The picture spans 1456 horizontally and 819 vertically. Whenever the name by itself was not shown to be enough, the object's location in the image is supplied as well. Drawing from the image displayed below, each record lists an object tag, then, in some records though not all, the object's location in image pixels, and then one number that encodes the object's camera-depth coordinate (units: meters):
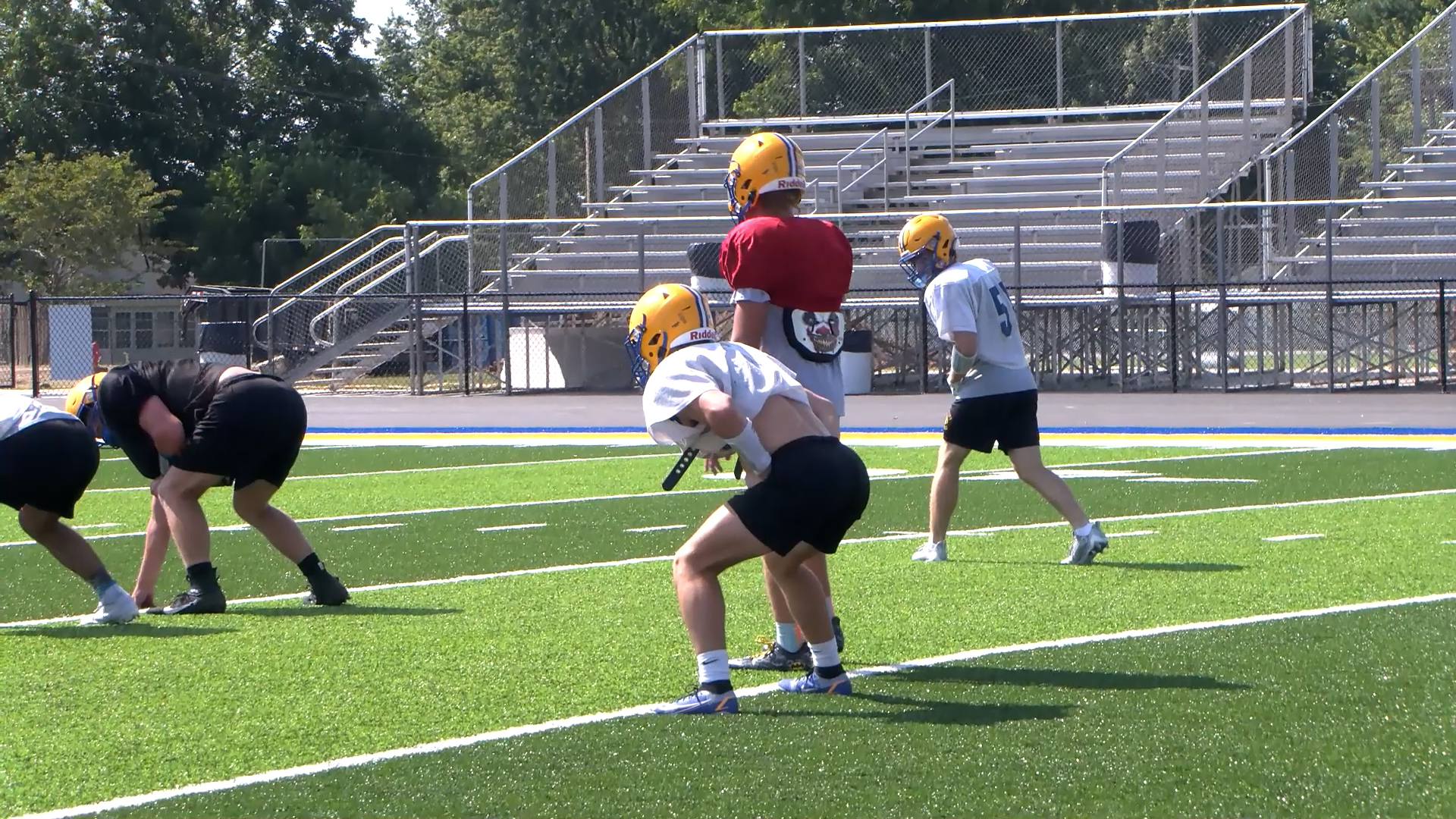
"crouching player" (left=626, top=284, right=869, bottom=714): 10.63
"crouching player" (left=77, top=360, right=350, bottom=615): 14.93
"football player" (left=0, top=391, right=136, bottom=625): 14.11
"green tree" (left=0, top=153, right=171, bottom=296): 84.81
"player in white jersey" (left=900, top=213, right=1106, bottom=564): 16.86
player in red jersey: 12.67
